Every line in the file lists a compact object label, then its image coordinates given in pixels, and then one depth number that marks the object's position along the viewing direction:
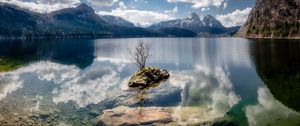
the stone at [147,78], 42.17
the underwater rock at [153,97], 32.10
